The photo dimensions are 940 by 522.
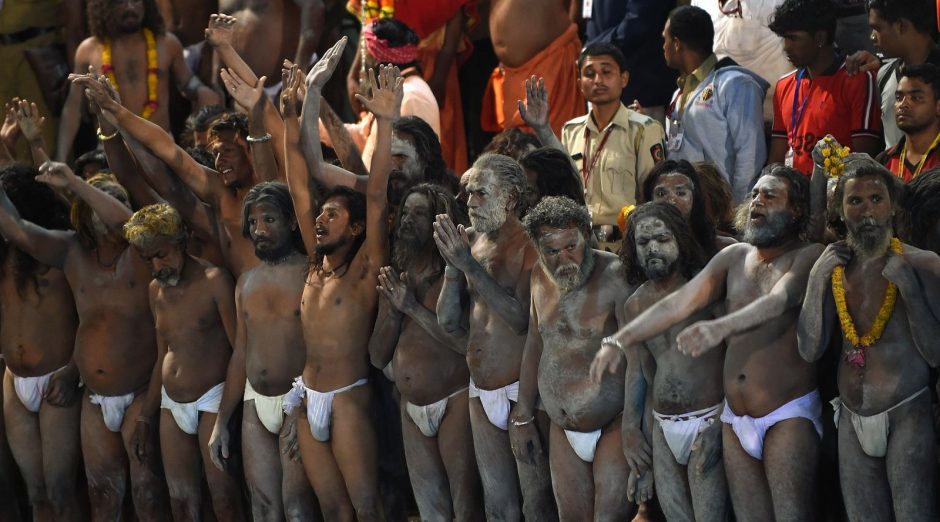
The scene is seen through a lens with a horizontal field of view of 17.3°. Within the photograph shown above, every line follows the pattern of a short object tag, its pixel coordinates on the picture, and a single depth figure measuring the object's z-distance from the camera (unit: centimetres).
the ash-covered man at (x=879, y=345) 1219
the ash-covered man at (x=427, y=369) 1470
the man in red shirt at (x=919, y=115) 1441
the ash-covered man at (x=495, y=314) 1413
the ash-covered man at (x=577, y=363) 1354
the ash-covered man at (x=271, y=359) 1554
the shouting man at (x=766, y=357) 1261
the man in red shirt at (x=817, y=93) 1574
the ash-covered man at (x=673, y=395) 1301
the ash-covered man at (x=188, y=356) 1611
